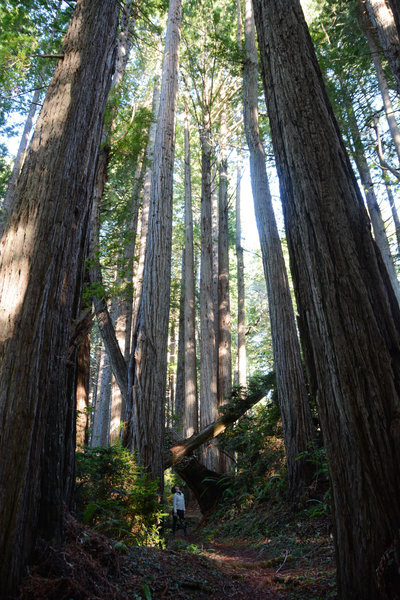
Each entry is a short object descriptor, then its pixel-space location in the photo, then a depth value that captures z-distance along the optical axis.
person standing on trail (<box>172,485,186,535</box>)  9.86
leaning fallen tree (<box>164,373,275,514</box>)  10.39
